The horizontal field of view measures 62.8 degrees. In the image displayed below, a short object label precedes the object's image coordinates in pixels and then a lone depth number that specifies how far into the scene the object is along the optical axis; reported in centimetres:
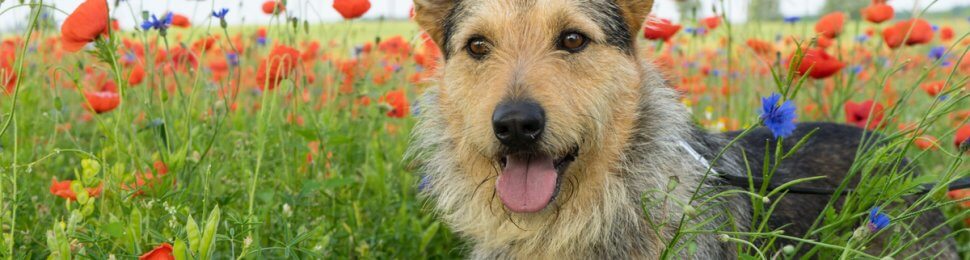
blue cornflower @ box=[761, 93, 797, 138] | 191
